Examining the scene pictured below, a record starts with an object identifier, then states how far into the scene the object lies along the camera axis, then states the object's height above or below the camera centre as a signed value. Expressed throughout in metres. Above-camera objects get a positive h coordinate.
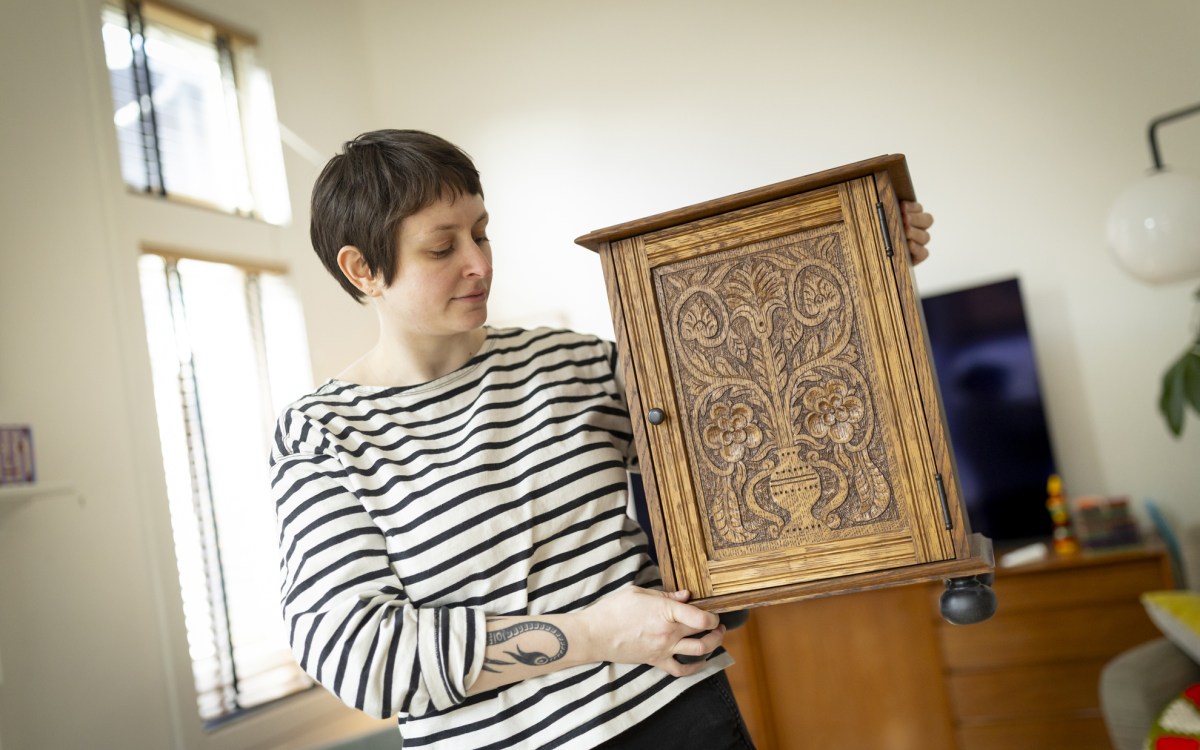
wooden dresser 2.93 -0.84
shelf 2.31 +0.14
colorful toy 3.10 -0.49
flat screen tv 3.34 -0.10
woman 1.00 -0.06
